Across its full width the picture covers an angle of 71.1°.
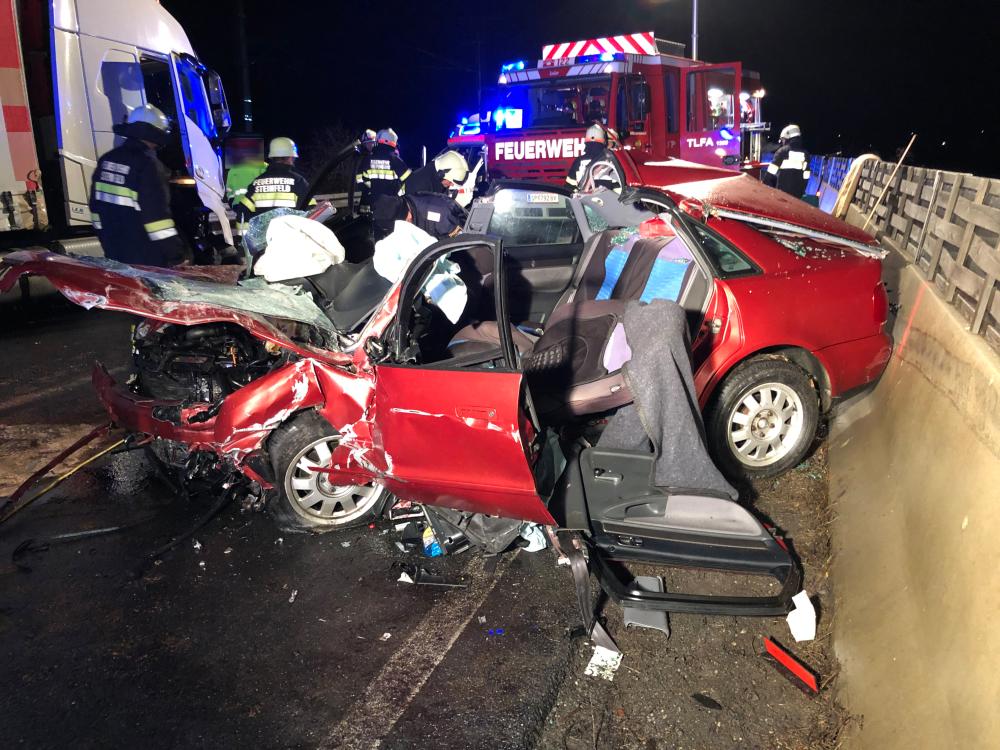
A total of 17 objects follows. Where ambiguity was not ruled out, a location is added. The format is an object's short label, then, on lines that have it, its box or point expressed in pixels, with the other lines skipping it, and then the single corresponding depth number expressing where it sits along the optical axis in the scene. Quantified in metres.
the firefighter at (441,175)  6.87
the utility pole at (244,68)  15.56
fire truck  11.02
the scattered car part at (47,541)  3.46
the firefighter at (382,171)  8.52
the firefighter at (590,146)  8.32
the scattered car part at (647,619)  2.92
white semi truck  8.00
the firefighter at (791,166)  10.12
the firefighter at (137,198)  5.77
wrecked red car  2.95
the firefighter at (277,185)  7.07
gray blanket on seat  3.17
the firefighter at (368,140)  8.18
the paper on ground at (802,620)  2.85
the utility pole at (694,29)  19.33
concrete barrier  1.87
